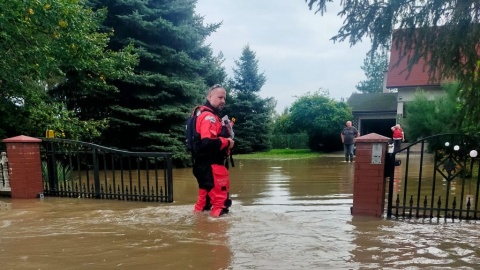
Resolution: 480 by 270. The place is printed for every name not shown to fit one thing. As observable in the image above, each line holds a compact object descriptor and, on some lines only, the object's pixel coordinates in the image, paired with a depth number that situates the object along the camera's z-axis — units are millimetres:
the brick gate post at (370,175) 5305
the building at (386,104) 24656
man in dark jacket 15062
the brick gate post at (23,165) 7160
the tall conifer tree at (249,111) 25948
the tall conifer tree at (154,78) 14562
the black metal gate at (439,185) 5277
